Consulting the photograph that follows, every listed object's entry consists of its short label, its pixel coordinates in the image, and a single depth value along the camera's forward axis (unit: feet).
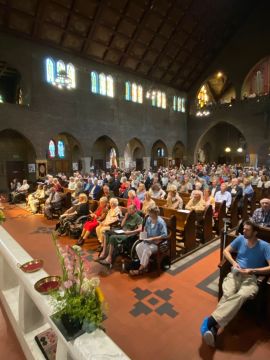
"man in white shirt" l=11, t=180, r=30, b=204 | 37.14
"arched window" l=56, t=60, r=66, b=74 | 47.91
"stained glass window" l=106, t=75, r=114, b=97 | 57.21
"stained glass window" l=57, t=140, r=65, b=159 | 58.13
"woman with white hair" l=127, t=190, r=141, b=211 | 20.14
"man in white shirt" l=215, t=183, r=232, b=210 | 21.54
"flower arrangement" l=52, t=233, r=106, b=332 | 5.42
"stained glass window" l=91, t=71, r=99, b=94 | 54.13
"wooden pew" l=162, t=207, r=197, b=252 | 16.83
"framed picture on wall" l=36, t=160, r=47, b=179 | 46.32
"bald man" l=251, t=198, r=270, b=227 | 14.84
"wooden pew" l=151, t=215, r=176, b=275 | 14.40
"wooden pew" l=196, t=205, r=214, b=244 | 18.61
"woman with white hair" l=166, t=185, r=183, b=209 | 19.63
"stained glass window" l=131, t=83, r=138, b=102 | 62.45
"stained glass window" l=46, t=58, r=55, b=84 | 46.82
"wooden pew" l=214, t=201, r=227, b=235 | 20.03
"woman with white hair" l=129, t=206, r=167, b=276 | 13.98
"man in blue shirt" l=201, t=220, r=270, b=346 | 9.05
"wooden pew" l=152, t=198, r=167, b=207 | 21.52
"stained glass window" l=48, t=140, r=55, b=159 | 56.51
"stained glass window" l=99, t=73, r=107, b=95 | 55.83
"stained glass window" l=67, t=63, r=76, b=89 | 49.75
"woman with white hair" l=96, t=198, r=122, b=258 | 17.58
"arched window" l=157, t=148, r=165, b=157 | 77.04
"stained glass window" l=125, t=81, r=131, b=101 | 60.90
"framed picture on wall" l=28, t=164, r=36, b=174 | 46.52
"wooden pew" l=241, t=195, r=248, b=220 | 22.27
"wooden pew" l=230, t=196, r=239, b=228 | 21.25
